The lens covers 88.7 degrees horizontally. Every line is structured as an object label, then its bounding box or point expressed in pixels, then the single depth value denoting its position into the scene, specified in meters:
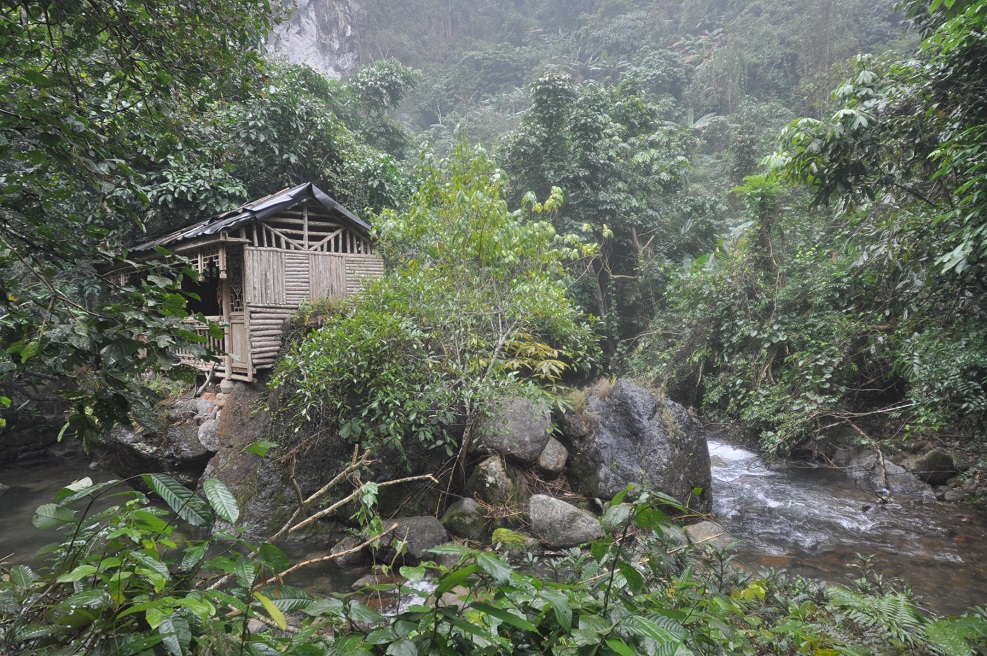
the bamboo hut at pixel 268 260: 9.35
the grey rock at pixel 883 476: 7.84
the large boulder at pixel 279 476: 7.20
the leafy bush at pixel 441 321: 6.56
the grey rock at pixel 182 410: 9.15
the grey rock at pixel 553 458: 7.65
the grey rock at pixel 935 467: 7.80
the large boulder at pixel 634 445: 7.39
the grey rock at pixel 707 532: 6.20
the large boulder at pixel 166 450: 8.69
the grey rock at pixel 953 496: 7.36
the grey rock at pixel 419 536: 6.08
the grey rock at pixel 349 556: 6.43
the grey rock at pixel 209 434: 8.75
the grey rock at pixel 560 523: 6.33
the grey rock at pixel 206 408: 9.23
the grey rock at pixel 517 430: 7.16
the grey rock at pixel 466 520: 6.66
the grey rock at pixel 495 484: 7.05
